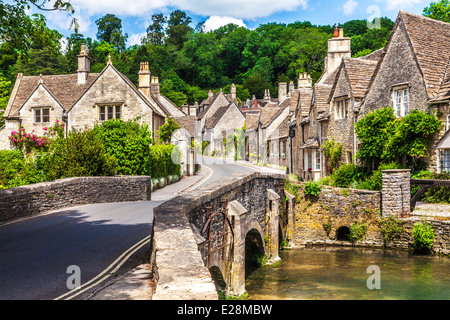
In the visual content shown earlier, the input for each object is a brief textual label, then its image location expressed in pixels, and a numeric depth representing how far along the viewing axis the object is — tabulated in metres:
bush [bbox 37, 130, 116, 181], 21.25
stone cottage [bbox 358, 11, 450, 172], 21.84
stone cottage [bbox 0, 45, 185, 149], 39.62
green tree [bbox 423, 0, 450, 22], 38.22
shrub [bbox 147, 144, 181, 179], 29.88
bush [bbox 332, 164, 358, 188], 26.84
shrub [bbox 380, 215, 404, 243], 23.08
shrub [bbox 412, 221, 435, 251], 21.42
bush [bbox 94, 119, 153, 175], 26.06
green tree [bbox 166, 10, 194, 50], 129.25
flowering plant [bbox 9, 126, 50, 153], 36.31
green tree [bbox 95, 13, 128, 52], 113.50
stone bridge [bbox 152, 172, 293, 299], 6.09
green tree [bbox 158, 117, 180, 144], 40.53
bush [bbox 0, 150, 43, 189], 21.88
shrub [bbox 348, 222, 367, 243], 24.28
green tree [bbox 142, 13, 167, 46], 129.62
